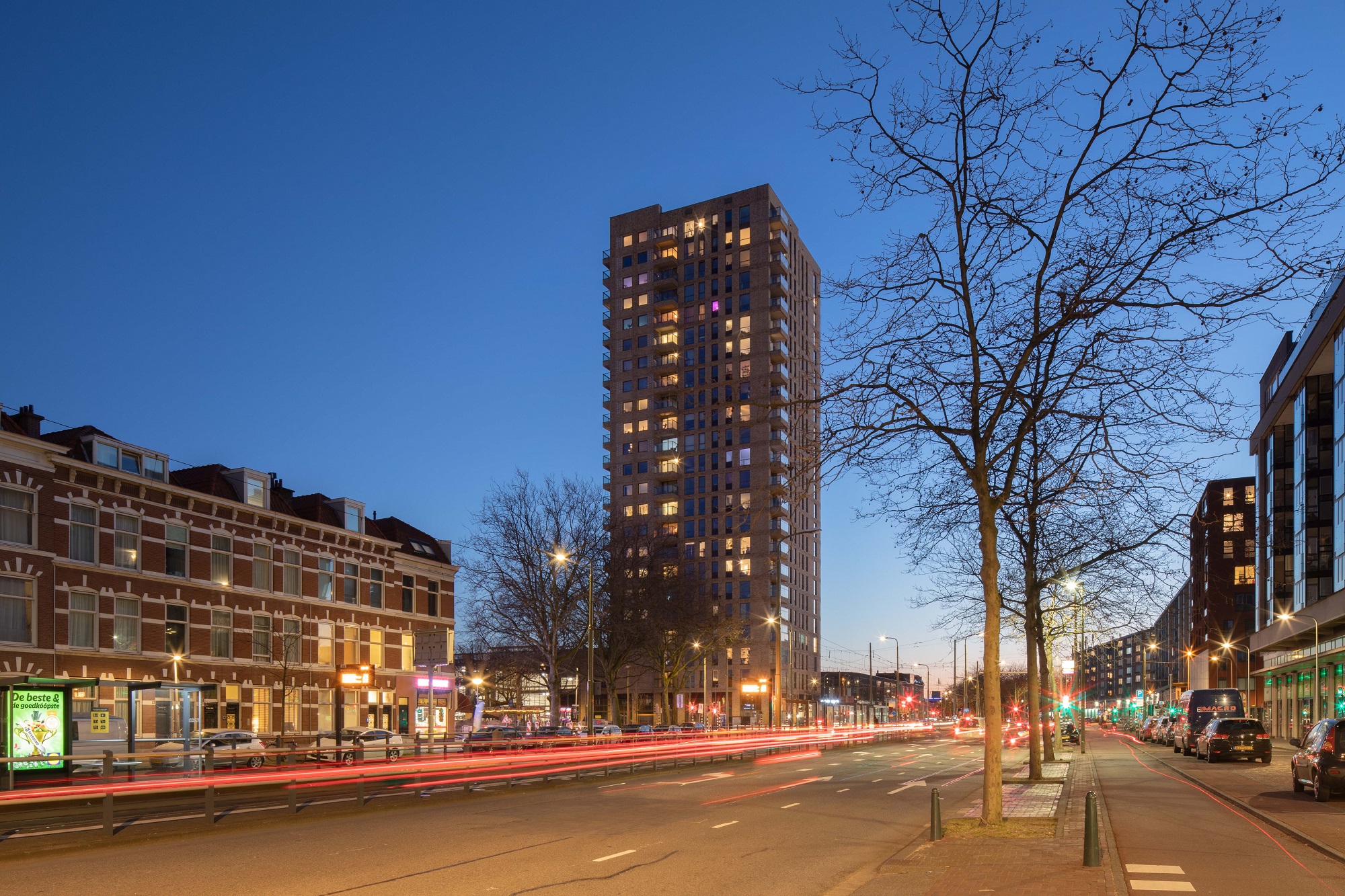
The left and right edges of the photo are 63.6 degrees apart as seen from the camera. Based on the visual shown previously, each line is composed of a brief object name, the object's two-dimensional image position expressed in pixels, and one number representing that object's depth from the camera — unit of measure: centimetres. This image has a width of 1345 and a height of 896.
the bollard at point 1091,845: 1248
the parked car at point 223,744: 3475
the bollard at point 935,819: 1459
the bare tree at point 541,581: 5606
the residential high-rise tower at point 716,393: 12900
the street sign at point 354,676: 3228
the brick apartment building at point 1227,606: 11006
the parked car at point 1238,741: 4228
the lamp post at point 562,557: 4425
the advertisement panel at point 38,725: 2589
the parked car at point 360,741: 3872
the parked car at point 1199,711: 5234
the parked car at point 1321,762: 2314
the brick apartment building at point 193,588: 3703
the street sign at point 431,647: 3058
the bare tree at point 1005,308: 1420
